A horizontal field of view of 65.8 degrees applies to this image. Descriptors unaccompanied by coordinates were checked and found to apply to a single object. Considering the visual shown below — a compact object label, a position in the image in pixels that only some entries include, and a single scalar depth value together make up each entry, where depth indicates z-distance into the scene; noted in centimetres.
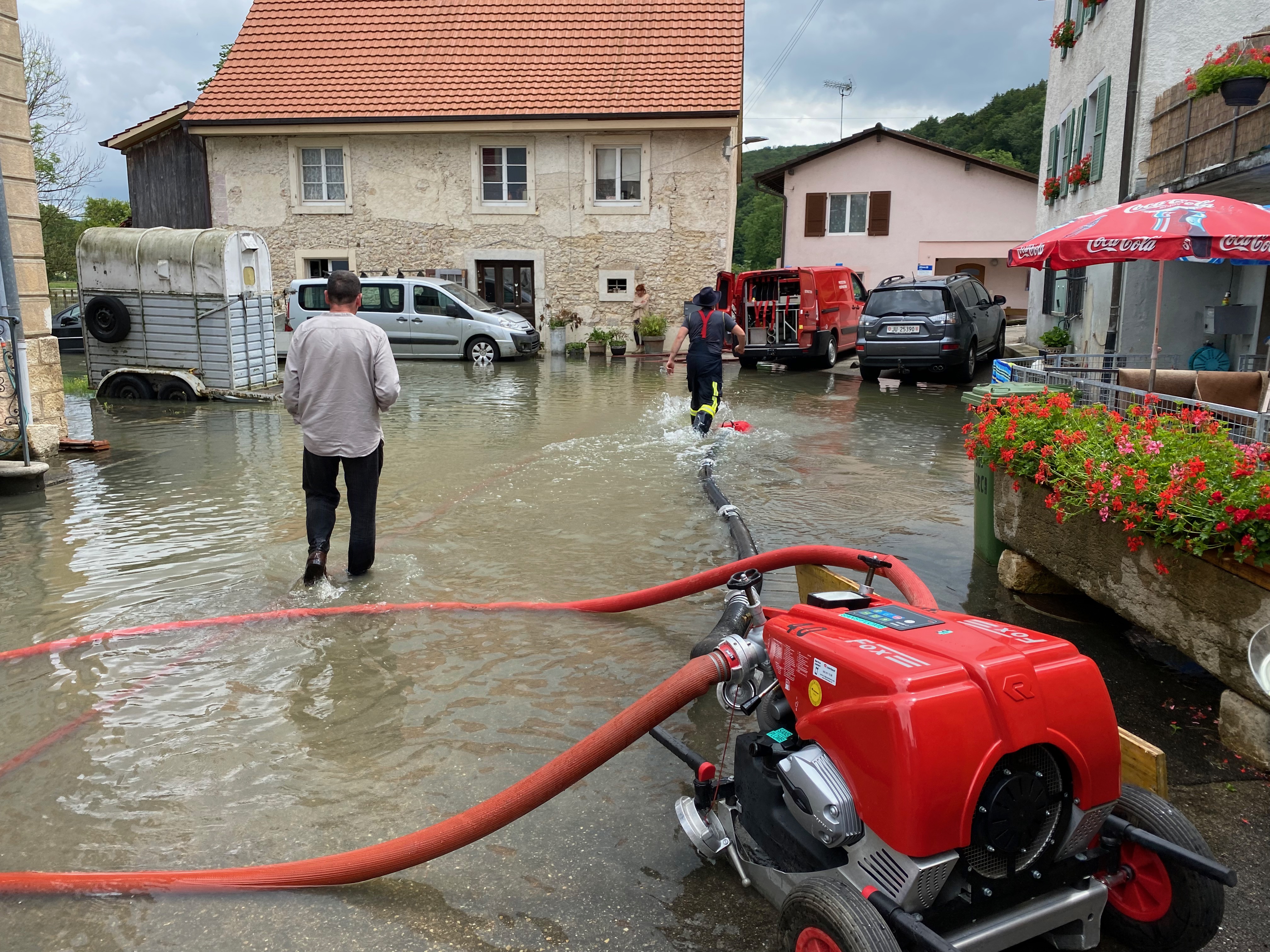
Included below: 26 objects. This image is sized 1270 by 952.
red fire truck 1928
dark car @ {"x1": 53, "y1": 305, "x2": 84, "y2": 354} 2595
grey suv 1672
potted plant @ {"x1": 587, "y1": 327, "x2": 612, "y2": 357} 2388
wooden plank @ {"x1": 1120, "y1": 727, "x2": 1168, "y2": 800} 290
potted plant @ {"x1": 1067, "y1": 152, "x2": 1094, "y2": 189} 1722
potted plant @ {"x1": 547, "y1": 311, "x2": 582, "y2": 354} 2409
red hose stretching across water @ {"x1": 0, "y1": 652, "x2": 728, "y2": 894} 288
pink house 3183
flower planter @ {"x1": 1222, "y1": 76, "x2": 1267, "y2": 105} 1081
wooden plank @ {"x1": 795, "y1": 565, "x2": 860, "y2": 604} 443
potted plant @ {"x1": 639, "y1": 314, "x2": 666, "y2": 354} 2411
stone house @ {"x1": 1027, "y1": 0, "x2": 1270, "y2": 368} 1170
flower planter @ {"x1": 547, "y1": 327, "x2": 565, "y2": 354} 2409
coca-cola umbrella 691
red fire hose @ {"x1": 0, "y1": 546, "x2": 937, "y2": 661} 381
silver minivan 2080
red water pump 220
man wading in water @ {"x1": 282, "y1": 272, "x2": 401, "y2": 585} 547
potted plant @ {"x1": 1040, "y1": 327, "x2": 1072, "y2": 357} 1800
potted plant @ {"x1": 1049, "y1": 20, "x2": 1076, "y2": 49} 1909
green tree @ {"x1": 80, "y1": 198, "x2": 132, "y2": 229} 4319
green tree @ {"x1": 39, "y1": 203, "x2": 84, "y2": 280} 3534
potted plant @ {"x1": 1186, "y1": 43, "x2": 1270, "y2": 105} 1079
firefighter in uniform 1098
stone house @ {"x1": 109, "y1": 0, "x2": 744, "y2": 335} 2391
